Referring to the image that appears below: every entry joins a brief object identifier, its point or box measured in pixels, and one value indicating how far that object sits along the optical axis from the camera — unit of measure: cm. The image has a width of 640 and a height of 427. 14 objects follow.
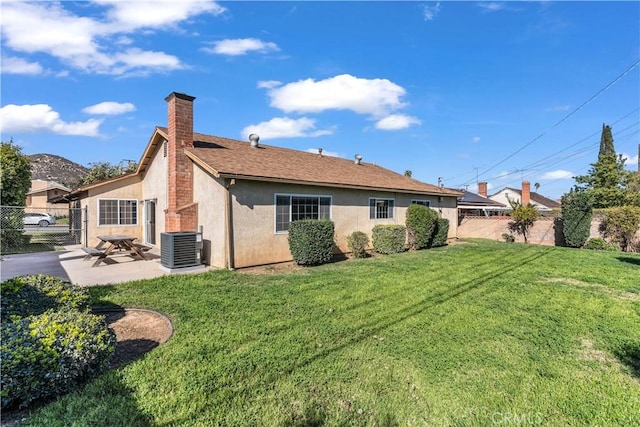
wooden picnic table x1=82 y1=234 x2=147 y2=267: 967
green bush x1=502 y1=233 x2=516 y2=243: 1888
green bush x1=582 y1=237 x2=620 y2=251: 1535
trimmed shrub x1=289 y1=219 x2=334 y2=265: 979
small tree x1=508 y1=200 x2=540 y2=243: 1811
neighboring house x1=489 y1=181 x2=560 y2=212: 4370
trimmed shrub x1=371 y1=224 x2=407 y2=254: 1306
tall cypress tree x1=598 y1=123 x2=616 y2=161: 3222
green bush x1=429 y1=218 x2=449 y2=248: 1558
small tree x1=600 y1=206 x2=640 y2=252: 1494
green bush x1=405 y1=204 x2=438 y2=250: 1455
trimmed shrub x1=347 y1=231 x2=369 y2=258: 1209
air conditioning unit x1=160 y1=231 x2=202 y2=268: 884
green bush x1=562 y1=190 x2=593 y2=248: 1568
